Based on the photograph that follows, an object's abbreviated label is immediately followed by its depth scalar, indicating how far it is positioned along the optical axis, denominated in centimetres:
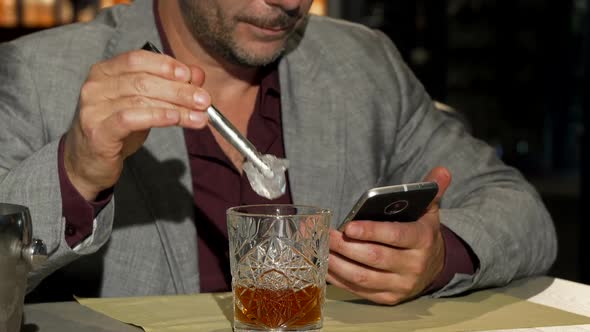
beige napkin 132
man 140
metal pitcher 107
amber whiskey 122
